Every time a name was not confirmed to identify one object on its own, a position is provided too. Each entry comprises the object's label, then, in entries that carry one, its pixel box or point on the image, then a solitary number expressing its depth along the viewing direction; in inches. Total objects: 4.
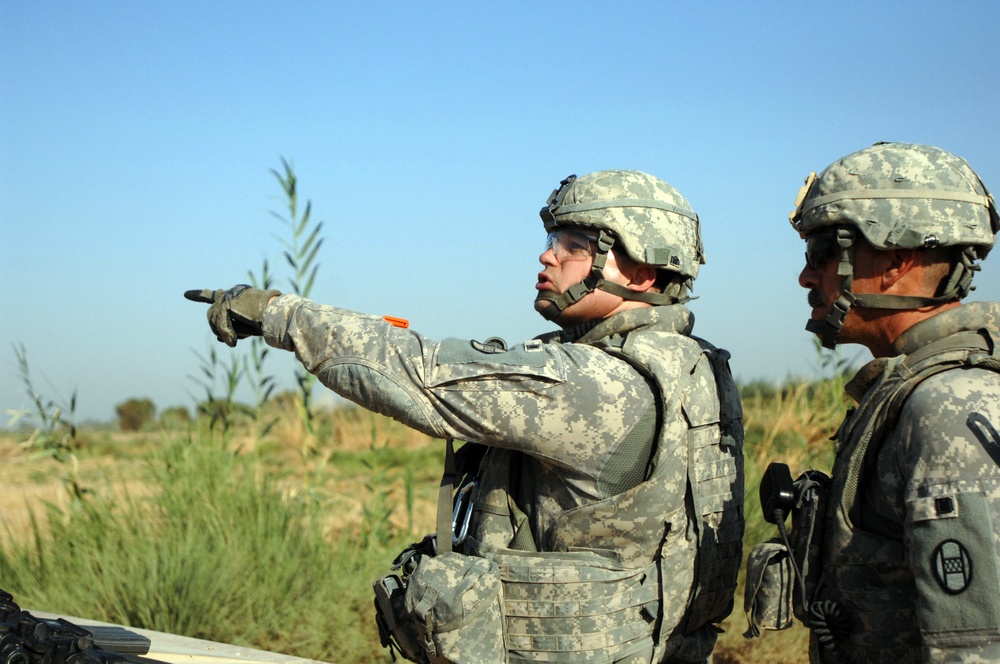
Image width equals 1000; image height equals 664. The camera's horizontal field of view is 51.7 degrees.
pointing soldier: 126.3
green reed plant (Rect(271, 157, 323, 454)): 250.9
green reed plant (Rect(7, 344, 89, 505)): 254.2
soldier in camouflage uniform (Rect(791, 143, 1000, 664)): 94.5
